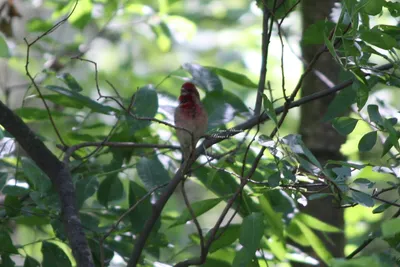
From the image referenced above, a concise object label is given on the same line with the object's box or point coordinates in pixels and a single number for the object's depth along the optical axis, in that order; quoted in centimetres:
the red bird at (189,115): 820
